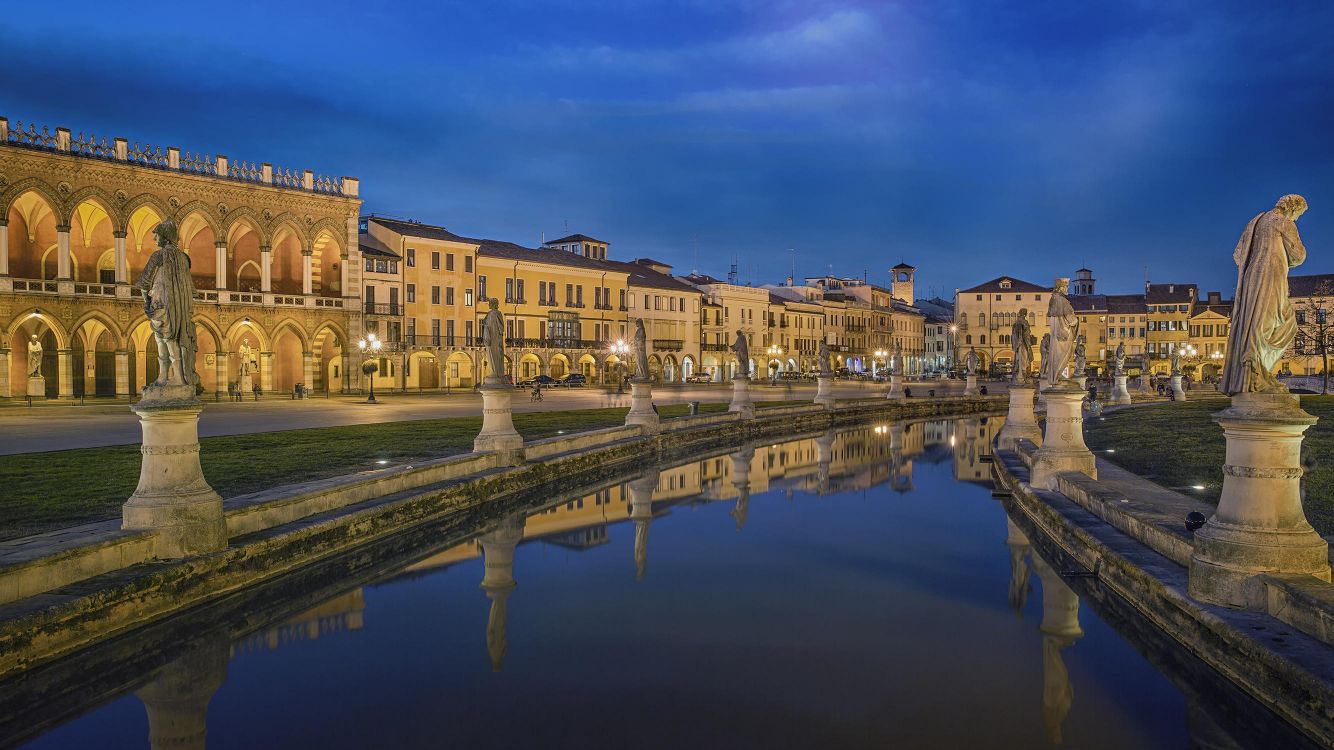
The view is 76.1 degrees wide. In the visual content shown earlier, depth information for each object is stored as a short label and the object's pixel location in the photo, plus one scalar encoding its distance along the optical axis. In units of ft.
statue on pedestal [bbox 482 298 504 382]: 55.06
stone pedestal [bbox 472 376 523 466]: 54.08
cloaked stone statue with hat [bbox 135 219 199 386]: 27.99
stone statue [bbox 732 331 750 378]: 104.25
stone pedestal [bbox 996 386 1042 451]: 68.13
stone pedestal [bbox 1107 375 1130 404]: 142.82
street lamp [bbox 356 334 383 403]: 142.35
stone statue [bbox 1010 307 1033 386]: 62.44
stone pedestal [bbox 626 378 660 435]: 79.36
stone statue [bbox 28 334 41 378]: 129.28
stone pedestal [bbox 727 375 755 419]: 101.24
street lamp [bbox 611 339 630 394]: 216.74
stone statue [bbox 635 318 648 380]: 79.10
